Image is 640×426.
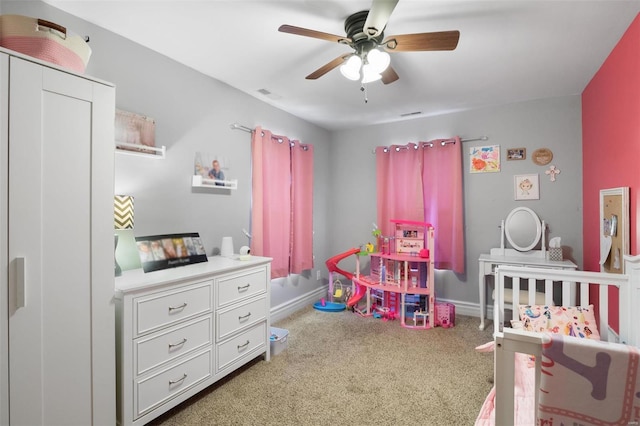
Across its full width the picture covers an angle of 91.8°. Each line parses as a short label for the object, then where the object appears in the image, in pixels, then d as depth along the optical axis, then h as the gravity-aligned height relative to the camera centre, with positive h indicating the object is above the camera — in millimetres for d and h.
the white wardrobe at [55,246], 1280 -148
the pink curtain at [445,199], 3619 +178
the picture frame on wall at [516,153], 3429 +674
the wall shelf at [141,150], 2084 +452
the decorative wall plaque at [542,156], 3316 +622
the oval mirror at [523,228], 3338 -157
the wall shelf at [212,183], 2609 +275
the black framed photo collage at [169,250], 2100 -269
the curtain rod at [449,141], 3606 +870
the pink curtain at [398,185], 3855 +372
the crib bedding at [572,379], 908 -504
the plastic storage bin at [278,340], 2668 -1100
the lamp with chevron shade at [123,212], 2010 +12
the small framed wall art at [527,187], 3369 +298
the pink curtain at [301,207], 3760 +86
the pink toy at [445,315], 3320 -1089
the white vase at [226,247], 2746 -296
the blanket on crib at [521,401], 1332 -866
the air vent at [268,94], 3094 +1228
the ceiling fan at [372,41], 1621 +968
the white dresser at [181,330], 1683 -742
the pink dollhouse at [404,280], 3373 -773
